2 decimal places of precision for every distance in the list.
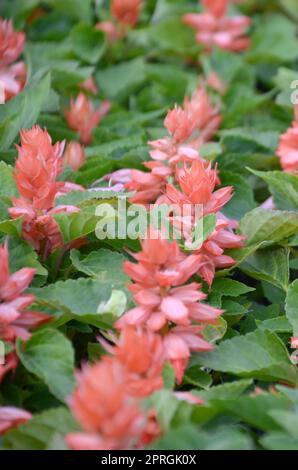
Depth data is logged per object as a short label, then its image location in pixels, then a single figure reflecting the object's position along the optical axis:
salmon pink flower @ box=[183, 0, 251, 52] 1.46
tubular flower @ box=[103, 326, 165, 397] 0.89
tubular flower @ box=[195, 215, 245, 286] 1.00
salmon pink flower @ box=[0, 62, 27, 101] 1.19
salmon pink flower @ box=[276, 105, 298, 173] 1.12
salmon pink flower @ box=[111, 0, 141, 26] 1.41
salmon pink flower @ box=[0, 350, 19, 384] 0.95
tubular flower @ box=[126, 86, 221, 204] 1.07
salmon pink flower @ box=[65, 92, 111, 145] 1.24
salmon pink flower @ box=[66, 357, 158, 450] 0.84
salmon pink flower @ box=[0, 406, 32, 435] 0.92
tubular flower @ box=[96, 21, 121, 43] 1.41
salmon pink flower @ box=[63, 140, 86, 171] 1.15
